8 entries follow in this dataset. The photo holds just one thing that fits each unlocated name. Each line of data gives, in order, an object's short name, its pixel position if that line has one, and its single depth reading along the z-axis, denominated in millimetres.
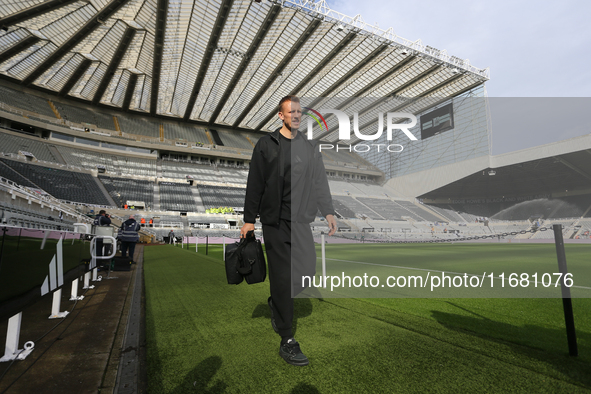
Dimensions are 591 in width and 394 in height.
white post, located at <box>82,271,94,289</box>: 5074
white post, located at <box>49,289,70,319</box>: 3245
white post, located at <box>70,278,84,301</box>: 4020
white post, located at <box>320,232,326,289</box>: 4518
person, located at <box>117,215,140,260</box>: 7867
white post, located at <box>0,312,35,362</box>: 2091
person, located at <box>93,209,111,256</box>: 6195
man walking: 2162
